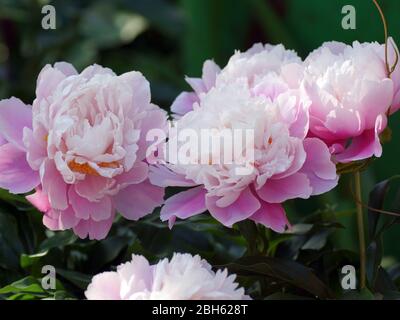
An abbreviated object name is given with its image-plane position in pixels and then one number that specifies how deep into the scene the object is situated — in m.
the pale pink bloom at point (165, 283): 1.15
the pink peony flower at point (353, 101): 1.26
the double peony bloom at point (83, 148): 1.26
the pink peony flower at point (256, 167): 1.24
